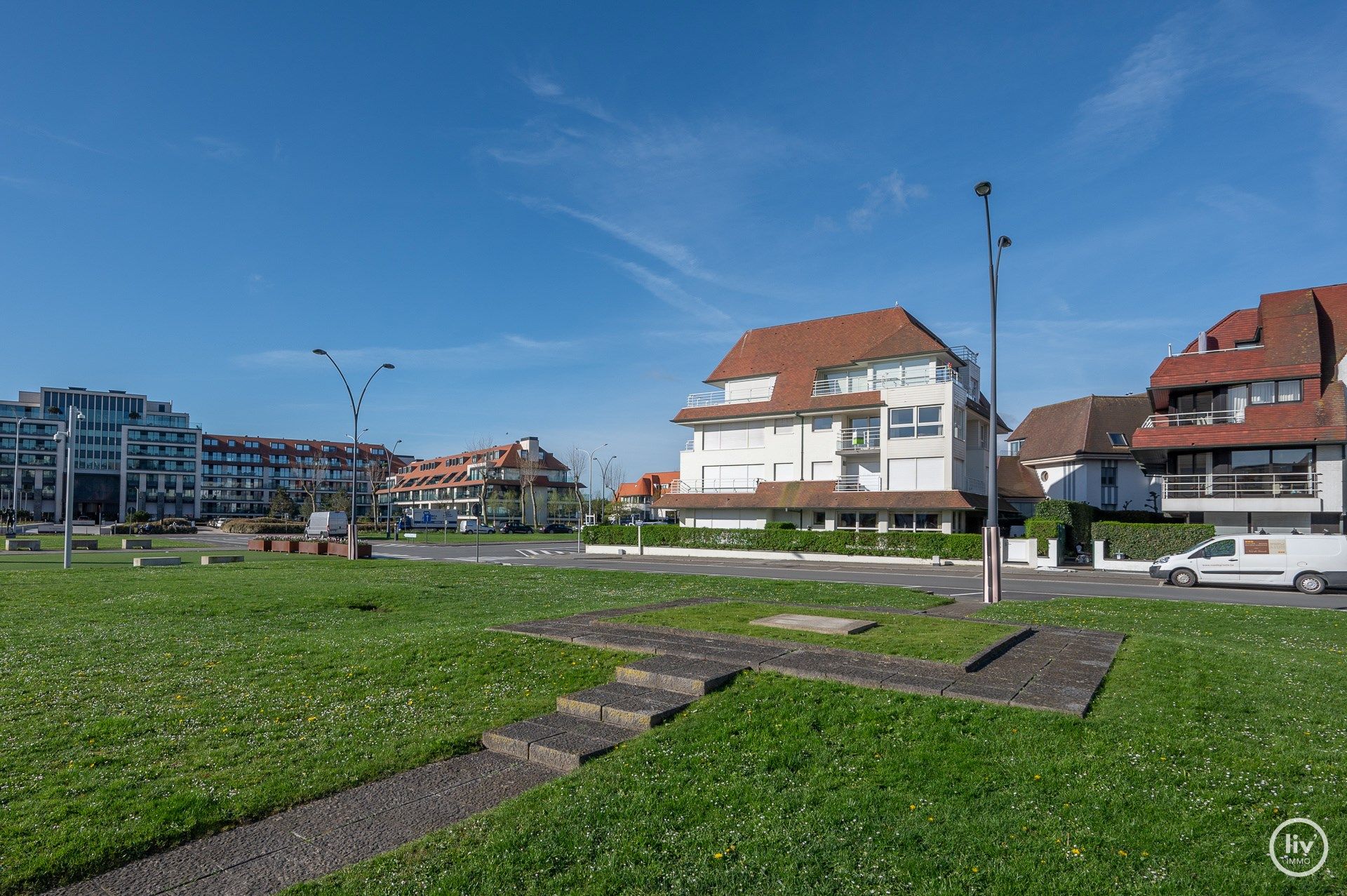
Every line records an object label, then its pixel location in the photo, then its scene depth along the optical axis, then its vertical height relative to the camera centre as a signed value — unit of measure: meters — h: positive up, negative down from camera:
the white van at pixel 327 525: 61.38 -3.72
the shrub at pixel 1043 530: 36.16 -1.97
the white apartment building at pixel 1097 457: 52.59 +2.31
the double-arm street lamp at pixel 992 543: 16.64 -1.22
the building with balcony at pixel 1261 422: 34.00 +3.39
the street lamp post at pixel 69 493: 24.73 -0.58
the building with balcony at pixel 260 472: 138.75 +1.55
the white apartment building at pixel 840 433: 42.62 +3.40
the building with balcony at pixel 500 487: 106.88 -0.66
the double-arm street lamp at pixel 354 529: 33.06 -2.13
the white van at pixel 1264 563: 23.89 -2.40
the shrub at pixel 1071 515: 38.62 -1.33
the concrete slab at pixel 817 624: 10.26 -1.97
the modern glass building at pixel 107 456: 123.56 +3.77
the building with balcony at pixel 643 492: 125.12 -1.25
